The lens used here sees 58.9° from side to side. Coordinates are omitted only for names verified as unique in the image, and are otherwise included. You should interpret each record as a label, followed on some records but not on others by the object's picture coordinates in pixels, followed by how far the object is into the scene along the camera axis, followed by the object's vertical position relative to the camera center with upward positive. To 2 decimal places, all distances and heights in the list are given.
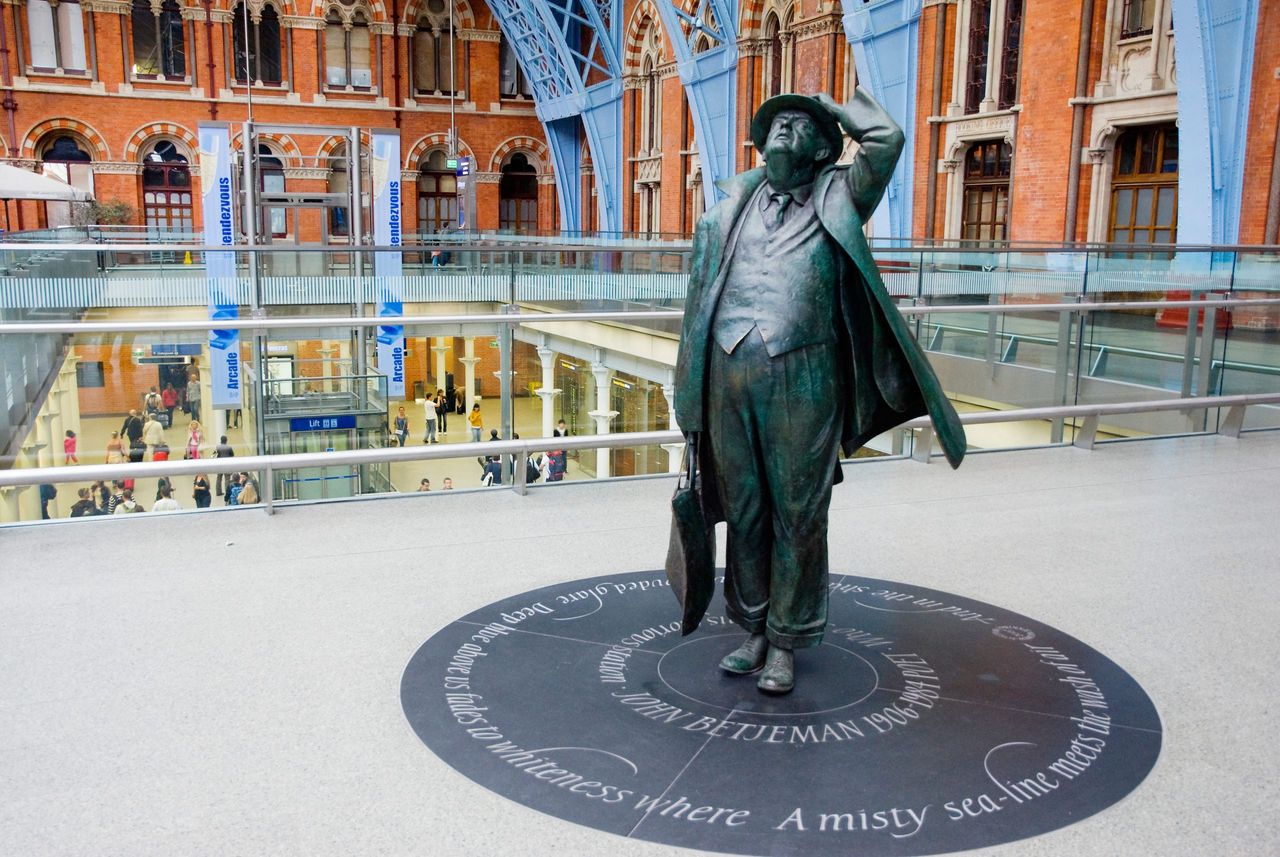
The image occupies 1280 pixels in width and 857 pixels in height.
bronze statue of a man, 2.90 -0.24
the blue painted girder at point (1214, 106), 12.91 +1.86
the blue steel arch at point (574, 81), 30.84 +5.14
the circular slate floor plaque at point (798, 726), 2.41 -1.15
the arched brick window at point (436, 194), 37.38 +2.04
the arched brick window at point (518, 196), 38.28 +2.07
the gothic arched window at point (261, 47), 34.66 +6.28
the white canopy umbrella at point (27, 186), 14.58 +0.86
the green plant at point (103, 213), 31.62 +1.09
